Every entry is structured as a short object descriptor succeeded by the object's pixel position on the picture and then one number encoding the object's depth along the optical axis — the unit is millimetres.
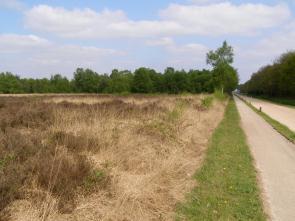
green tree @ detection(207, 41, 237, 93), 57086
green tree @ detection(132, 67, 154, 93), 90896
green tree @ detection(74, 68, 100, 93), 95870
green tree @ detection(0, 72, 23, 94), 77519
